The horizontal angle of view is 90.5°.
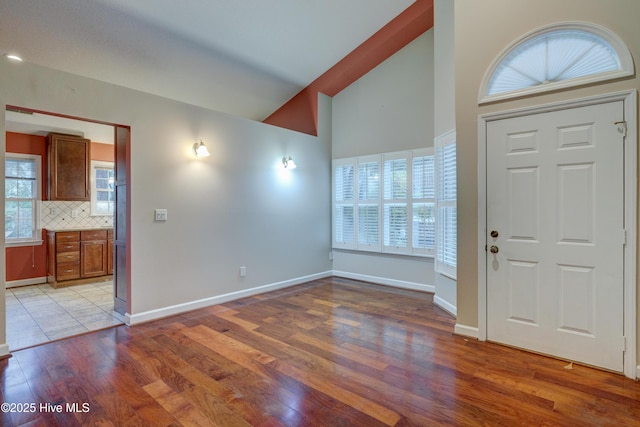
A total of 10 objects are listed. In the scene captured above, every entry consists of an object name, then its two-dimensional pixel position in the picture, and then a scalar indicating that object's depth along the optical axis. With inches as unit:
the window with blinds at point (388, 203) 182.4
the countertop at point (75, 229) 206.7
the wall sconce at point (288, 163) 196.5
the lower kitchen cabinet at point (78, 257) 205.6
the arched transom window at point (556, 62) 94.0
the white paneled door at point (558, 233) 94.7
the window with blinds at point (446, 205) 145.6
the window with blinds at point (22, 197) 208.7
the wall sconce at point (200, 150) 151.3
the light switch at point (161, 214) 140.9
